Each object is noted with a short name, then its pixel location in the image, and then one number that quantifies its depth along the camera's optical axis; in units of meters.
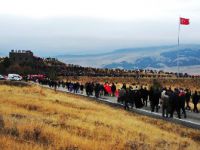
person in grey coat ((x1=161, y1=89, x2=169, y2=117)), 30.33
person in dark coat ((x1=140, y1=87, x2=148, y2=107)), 38.52
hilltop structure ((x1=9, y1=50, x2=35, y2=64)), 134.00
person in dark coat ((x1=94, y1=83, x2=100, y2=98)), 51.38
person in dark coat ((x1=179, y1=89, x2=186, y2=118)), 30.05
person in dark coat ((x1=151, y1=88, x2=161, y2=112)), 33.97
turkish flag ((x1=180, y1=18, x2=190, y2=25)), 61.16
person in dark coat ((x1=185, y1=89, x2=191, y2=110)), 37.15
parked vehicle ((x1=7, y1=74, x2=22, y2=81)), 84.12
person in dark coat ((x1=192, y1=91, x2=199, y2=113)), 36.09
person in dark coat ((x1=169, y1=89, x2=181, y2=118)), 29.94
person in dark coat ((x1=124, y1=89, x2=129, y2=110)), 36.78
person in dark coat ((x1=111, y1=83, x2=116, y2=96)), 54.21
